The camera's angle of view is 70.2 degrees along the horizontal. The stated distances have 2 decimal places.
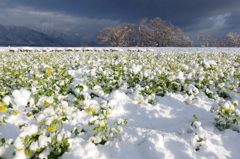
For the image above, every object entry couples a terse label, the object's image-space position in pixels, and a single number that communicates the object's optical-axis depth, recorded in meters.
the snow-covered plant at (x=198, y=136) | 2.61
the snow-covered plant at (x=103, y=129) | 2.55
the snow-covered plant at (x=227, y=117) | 3.05
